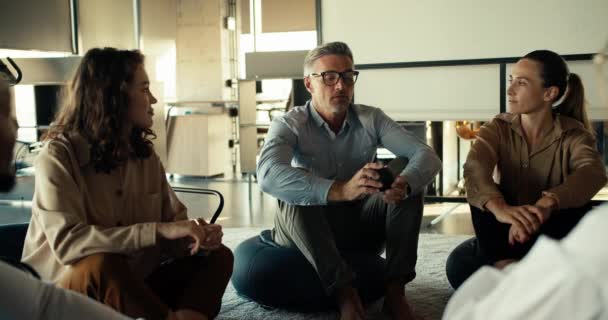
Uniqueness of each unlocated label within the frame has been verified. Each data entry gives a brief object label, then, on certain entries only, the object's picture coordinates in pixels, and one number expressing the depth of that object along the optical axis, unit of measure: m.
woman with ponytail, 2.42
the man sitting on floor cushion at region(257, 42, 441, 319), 2.32
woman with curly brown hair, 1.83
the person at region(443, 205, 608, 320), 0.57
